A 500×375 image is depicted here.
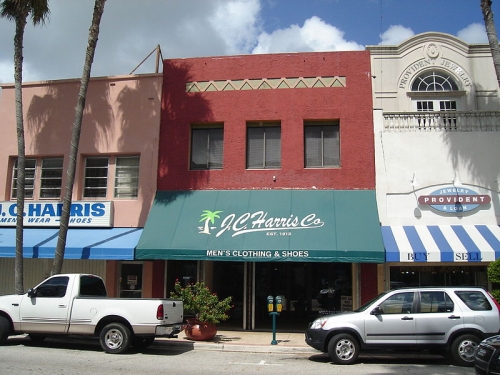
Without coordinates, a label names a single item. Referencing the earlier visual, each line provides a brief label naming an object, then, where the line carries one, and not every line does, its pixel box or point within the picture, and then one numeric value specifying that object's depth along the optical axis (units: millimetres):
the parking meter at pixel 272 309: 13734
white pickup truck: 11828
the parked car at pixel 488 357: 8016
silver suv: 11180
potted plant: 14133
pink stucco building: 17672
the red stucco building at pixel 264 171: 16016
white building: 15719
